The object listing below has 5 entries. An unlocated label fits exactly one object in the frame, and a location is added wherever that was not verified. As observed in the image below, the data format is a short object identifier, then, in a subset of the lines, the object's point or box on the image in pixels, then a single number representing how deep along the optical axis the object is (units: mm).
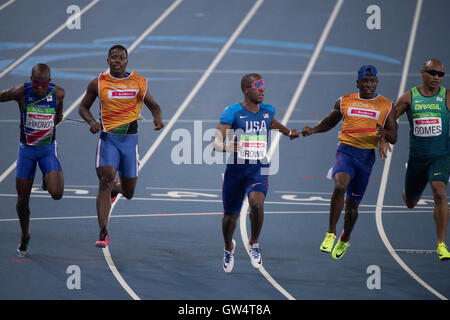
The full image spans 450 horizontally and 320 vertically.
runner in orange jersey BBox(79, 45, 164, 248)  19781
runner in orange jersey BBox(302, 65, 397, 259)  19344
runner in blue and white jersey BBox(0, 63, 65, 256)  19953
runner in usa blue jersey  18453
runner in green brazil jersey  19281
